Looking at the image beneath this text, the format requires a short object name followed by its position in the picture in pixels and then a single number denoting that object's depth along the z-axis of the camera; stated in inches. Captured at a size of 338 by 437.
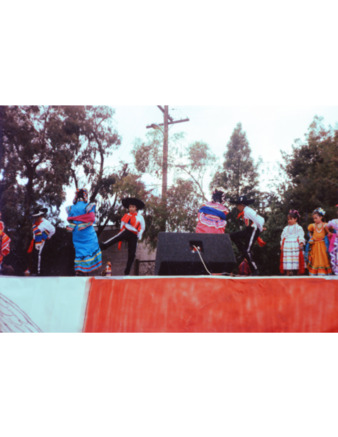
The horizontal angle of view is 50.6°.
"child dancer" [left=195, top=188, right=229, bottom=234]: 171.6
